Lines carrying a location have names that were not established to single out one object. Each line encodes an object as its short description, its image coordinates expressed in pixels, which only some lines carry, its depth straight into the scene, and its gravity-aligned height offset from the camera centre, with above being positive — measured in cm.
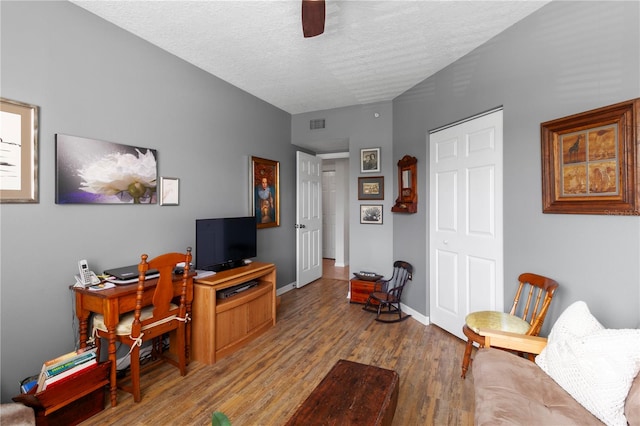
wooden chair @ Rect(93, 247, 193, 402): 201 -78
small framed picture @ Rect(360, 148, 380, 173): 418 +78
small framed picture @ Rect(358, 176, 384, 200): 416 +38
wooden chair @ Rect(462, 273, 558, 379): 200 -80
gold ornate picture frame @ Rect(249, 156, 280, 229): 394 +31
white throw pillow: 127 -72
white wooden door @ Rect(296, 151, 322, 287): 476 -8
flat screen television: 288 -31
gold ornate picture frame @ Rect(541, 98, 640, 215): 163 +32
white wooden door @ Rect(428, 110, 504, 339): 261 -8
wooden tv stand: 257 -97
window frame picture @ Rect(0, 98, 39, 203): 180 +41
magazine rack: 164 -112
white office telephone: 205 -45
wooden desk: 194 -64
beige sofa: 126 -90
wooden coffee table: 137 -98
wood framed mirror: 357 +35
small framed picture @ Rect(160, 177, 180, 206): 278 +22
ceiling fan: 163 +116
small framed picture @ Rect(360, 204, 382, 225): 418 -1
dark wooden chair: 355 -103
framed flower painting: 210 +34
